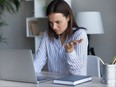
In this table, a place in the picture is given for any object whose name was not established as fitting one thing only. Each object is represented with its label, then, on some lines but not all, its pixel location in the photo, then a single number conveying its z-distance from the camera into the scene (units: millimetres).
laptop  1511
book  1470
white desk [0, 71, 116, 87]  1471
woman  1909
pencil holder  1476
